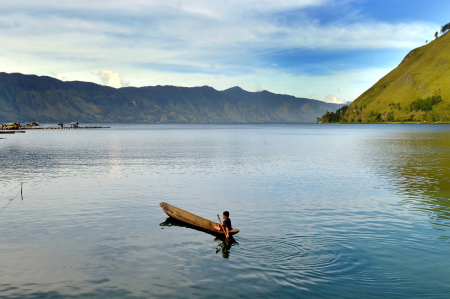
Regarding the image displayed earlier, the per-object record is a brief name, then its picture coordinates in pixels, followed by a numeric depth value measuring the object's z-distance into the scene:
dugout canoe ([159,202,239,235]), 30.31
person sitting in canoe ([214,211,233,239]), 28.52
